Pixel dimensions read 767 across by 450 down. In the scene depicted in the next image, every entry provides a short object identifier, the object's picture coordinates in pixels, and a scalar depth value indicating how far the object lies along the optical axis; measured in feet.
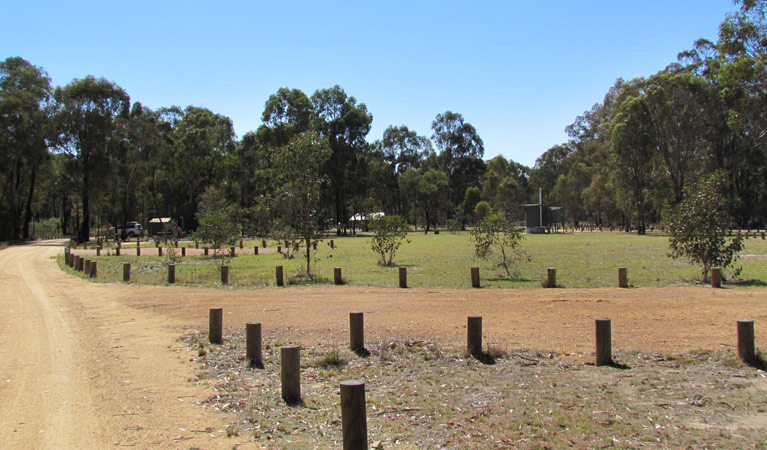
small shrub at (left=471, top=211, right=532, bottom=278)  60.80
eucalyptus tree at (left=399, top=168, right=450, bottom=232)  253.44
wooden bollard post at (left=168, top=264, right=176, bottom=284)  58.81
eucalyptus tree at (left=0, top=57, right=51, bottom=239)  155.53
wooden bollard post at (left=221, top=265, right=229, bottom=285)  57.57
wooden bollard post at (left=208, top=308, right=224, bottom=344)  29.94
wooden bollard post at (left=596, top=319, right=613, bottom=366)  24.58
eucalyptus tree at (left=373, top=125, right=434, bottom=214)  311.27
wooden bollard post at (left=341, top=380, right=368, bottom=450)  14.94
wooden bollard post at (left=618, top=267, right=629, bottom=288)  50.14
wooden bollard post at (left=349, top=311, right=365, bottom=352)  28.02
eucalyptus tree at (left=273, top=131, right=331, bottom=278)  64.23
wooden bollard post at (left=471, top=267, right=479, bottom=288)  51.96
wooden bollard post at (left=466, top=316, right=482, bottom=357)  26.50
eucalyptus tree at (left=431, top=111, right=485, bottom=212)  303.07
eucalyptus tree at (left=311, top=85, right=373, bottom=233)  209.36
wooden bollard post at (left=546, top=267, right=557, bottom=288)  50.96
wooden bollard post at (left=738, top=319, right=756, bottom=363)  24.32
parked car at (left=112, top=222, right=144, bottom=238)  211.76
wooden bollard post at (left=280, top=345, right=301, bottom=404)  20.70
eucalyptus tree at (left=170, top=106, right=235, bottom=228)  222.69
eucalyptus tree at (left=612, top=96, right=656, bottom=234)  171.73
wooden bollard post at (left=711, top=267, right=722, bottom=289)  48.80
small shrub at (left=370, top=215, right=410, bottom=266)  76.89
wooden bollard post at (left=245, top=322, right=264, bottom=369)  25.94
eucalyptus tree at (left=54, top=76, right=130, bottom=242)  161.48
